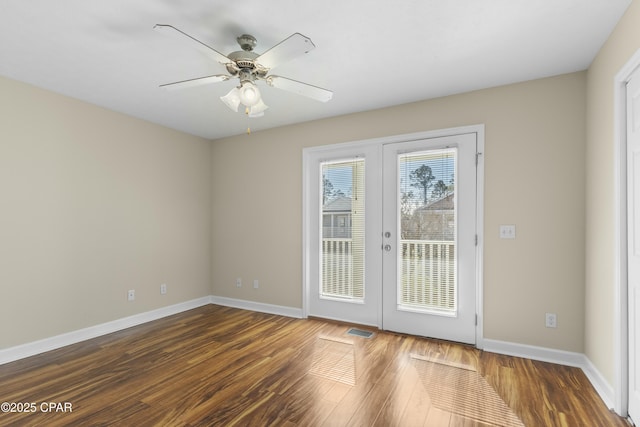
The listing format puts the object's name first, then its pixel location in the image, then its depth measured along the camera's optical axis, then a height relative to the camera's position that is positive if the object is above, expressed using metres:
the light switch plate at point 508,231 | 2.89 -0.20
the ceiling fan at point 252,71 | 1.86 +0.95
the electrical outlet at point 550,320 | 2.73 -0.97
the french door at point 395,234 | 3.13 -0.27
